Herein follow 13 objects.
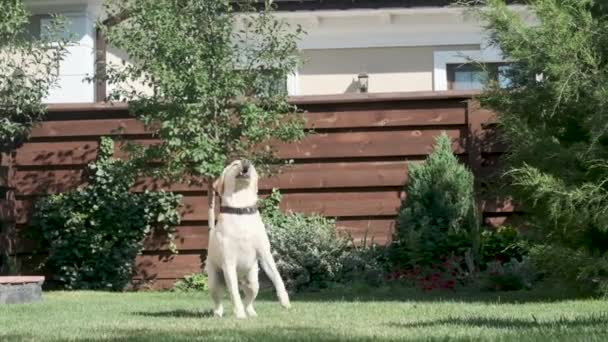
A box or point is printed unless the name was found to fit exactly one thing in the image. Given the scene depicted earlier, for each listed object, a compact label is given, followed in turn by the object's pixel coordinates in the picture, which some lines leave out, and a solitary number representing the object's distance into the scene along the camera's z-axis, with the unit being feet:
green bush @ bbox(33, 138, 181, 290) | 41.57
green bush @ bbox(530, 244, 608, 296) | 30.22
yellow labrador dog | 26.02
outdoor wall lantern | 51.85
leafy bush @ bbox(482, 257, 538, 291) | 35.88
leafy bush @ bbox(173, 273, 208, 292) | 41.34
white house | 52.65
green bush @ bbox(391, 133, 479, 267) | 38.60
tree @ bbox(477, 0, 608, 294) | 30.01
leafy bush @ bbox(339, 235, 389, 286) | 38.47
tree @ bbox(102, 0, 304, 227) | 36.76
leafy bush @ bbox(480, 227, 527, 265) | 38.63
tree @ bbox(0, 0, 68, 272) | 38.58
